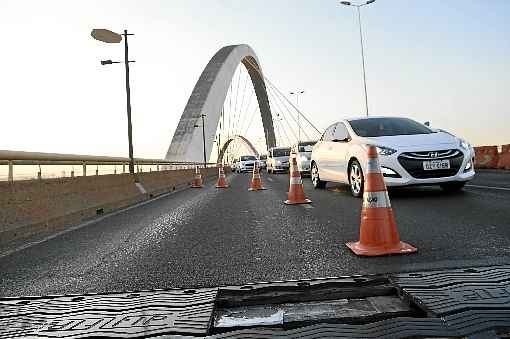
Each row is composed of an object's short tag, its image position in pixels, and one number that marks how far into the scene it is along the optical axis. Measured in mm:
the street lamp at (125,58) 13117
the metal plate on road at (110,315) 2318
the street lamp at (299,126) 65000
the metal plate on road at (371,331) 1937
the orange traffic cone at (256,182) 13523
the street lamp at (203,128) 54638
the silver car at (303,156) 19828
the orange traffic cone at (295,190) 8633
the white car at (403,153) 7883
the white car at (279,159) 29367
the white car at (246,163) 46438
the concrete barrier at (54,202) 6270
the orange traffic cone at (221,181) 16672
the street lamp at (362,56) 36375
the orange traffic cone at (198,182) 18162
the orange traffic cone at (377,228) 3887
